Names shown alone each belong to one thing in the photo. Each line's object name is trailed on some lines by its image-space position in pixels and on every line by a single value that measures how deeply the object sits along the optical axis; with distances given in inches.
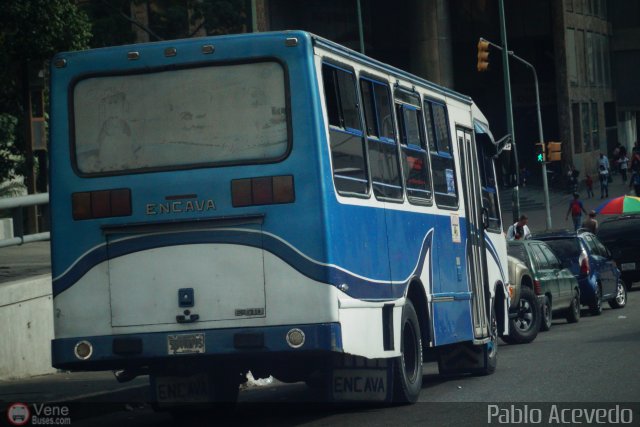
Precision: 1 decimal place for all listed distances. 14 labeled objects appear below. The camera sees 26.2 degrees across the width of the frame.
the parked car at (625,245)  1317.7
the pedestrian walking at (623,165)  2738.7
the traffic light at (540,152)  1756.9
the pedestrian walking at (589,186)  2498.8
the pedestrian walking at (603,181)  2426.2
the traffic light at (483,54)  1530.9
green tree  1189.1
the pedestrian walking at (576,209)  1804.9
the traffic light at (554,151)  1755.7
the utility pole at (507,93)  1624.0
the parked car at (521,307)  855.1
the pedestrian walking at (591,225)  1493.6
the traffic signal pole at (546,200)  1998.2
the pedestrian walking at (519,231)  1245.1
